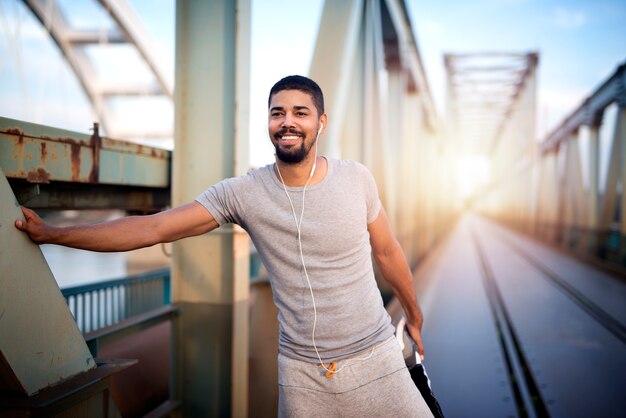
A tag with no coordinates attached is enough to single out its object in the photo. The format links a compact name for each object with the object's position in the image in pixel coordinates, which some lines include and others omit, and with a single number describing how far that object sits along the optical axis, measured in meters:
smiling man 1.79
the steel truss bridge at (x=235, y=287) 1.64
